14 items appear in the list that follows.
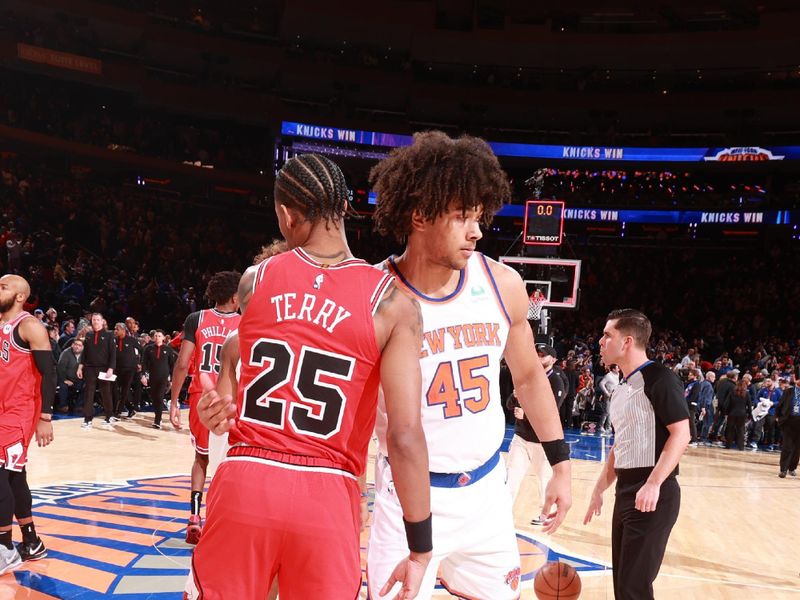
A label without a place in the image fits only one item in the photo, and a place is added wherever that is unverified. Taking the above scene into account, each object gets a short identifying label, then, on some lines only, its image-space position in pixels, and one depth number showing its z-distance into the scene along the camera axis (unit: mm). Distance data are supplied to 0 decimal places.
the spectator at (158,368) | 14328
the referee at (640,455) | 4008
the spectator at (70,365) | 13883
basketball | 4637
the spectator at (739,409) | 16469
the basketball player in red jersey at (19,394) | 5352
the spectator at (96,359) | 13297
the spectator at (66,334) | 14955
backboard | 16578
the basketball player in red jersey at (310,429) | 2143
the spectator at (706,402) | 17031
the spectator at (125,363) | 13906
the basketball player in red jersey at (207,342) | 6391
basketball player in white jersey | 2992
